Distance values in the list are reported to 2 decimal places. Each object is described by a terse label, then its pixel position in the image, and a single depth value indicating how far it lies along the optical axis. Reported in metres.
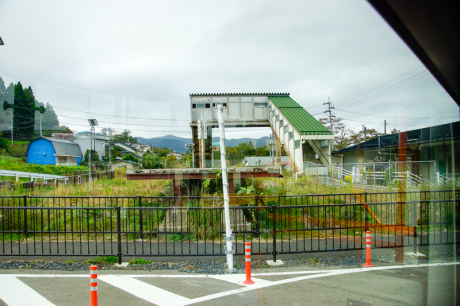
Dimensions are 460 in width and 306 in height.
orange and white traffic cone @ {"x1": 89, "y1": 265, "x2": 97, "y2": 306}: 3.23
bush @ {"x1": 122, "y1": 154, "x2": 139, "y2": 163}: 10.73
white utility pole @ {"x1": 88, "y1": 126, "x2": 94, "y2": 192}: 10.41
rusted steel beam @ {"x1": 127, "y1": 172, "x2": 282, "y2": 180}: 9.62
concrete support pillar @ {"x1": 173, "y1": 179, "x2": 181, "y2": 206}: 10.04
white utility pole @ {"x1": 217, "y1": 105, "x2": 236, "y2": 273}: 5.06
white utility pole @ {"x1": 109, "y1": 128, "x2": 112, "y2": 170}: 10.40
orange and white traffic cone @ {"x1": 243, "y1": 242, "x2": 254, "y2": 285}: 4.53
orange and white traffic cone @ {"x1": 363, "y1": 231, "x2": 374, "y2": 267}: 5.39
